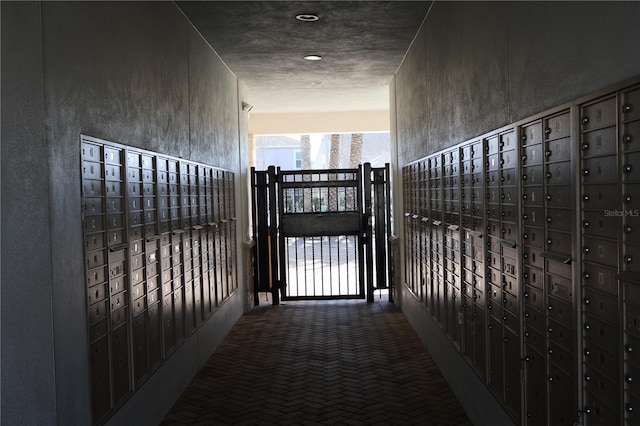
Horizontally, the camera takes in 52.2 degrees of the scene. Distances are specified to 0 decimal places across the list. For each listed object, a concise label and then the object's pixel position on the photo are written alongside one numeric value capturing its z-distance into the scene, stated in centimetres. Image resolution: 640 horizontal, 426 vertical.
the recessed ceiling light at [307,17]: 537
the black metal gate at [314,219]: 879
